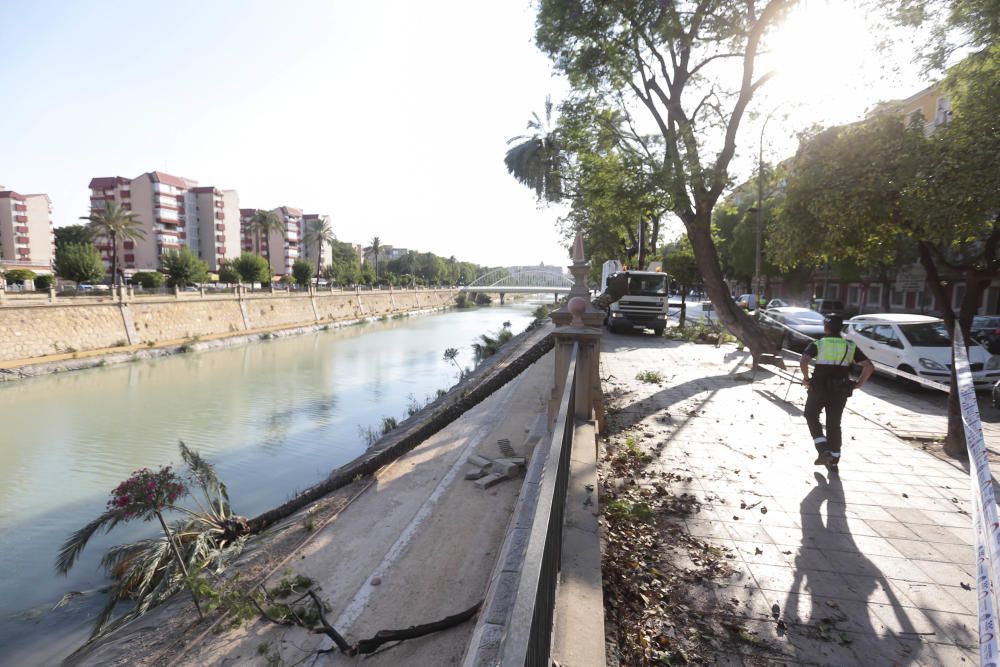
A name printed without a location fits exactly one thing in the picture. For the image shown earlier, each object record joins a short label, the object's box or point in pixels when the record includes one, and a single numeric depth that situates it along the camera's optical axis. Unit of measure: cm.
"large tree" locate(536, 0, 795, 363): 933
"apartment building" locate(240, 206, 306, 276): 7469
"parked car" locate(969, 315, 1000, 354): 1409
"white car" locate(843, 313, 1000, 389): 937
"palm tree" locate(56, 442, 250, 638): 576
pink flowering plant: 533
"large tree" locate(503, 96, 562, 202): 3244
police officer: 494
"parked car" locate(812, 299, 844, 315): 2791
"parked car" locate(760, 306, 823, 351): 1511
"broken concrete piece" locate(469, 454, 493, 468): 687
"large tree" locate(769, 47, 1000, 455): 500
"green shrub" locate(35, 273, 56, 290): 2799
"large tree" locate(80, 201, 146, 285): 3934
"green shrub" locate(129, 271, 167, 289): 3197
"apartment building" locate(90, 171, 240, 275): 5916
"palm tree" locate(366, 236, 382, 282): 8558
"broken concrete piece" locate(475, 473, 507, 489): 626
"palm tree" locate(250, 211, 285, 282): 5606
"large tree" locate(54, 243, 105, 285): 2991
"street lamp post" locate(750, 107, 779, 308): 1233
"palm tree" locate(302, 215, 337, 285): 6862
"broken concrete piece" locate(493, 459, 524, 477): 646
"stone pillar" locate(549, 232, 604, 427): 527
